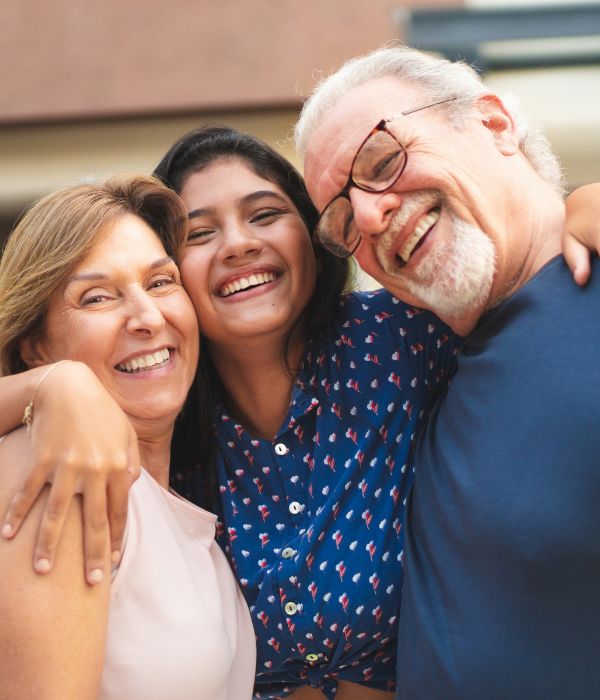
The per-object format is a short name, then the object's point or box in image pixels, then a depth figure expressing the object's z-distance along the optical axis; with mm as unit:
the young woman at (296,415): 1044
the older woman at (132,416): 874
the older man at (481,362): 880
